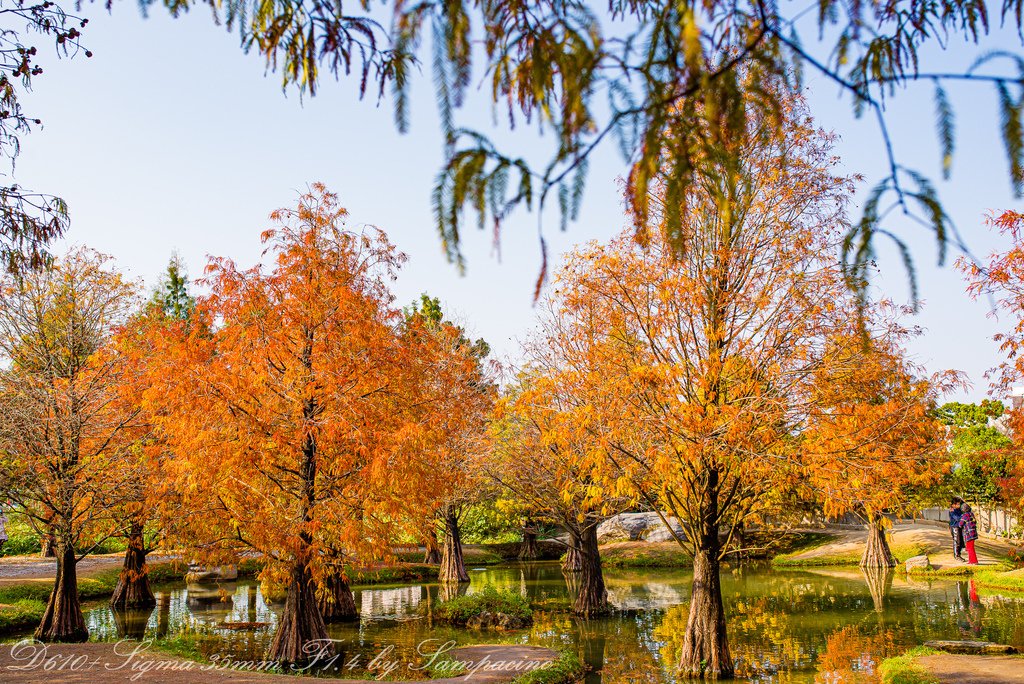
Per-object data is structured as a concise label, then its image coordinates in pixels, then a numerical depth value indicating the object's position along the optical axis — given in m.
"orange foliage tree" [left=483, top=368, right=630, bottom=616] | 18.53
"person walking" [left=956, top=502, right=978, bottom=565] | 26.53
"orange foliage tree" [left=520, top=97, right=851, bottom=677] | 11.37
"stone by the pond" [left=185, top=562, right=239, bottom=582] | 27.23
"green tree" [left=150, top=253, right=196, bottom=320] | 40.00
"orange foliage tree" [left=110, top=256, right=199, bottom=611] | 14.58
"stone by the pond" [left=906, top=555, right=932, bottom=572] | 27.11
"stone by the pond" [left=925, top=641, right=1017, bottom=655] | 12.15
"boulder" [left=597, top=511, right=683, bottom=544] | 38.84
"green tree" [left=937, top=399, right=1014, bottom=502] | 28.75
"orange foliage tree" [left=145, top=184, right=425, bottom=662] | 12.75
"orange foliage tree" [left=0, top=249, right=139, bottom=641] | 16.16
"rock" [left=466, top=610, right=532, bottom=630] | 17.30
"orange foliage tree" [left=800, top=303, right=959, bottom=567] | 10.95
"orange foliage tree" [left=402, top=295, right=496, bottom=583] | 14.12
